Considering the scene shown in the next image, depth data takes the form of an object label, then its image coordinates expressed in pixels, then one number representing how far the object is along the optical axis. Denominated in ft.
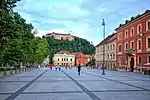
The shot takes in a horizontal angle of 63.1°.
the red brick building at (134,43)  73.51
